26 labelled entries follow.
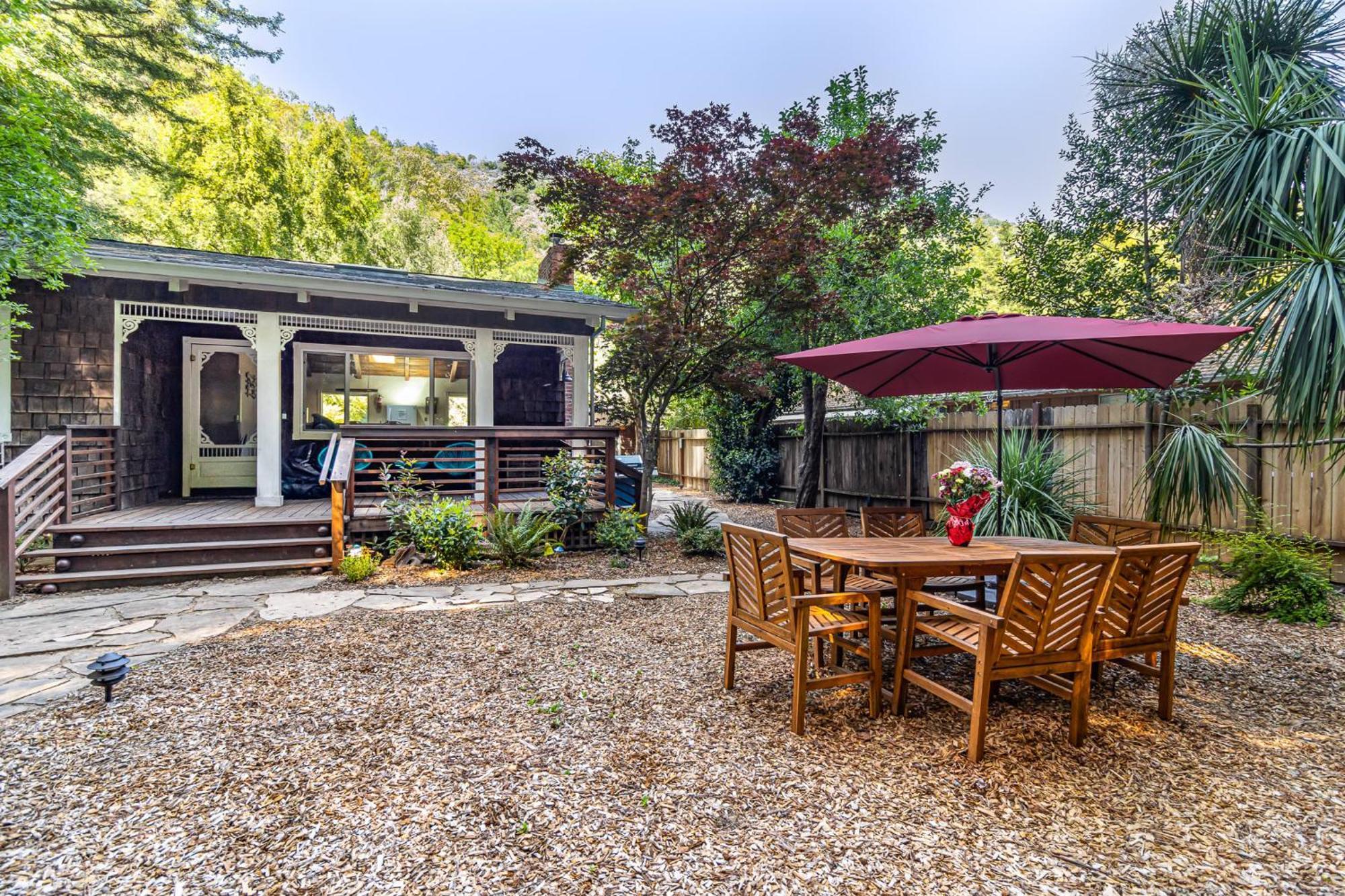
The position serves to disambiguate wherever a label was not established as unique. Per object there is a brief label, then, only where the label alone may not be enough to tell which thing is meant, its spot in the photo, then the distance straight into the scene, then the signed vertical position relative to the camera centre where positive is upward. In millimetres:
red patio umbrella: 3293 +527
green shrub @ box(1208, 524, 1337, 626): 4574 -1023
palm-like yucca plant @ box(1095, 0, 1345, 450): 3455 +1822
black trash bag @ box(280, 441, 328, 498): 8195 -464
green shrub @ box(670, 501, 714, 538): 7398 -904
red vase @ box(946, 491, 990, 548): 3570 -446
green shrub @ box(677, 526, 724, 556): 7016 -1111
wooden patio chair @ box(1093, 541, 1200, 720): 2746 -744
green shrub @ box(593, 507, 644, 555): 6793 -962
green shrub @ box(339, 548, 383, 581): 5566 -1109
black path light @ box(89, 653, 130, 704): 2967 -1083
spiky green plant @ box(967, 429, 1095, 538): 5801 -510
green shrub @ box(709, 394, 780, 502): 12281 -197
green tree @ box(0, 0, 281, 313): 5938 +6529
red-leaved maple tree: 6598 +2319
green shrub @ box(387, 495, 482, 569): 5938 -869
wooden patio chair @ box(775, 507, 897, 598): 4098 -528
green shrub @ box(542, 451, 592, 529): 6852 -513
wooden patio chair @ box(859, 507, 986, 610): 4219 -561
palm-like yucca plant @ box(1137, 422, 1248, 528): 4504 -239
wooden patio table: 2936 -566
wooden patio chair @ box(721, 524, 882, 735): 2816 -815
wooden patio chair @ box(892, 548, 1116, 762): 2490 -749
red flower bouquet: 3562 -303
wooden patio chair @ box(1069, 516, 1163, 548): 3695 -551
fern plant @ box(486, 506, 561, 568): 6117 -939
